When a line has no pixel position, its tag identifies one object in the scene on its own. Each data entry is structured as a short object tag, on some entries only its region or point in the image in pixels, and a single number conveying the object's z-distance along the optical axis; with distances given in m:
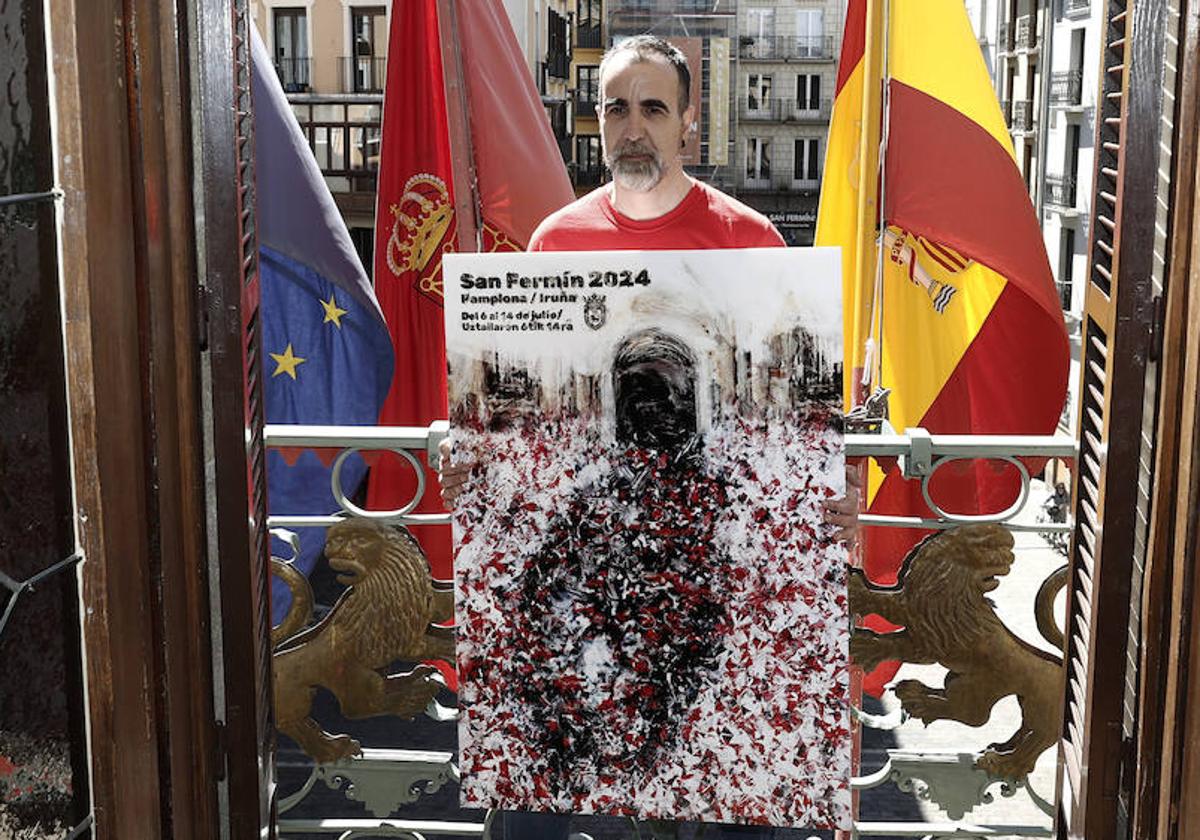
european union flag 3.94
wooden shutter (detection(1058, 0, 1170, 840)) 1.90
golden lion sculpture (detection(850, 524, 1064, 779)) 2.26
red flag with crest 4.13
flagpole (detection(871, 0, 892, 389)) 3.80
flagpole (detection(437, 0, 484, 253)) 3.95
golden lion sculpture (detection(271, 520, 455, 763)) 2.33
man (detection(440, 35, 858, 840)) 2.49
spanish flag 3.80
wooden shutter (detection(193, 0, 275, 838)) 2.00
